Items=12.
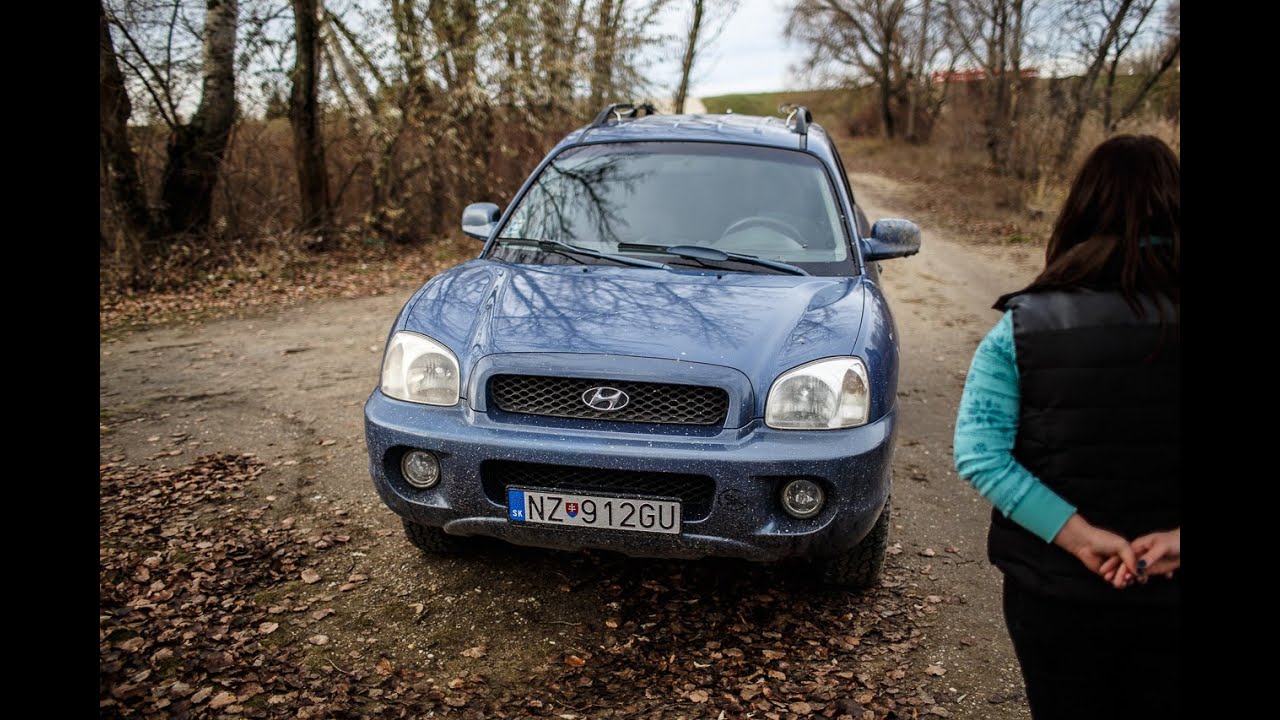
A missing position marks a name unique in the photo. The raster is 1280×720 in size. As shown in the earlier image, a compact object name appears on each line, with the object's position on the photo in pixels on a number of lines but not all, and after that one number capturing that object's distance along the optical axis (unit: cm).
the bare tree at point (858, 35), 4250
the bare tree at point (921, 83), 3944
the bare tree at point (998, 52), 2128
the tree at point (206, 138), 1058
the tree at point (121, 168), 950
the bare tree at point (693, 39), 2225
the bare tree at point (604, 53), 1546
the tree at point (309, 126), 1145
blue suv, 293
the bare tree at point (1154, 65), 1703
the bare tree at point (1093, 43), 1734
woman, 163
